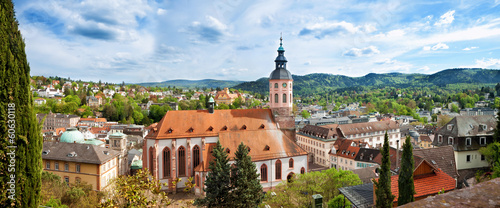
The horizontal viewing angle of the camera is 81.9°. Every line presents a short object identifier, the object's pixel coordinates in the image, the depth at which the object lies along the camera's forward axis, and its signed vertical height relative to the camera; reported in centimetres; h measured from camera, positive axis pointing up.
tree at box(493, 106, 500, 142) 2603 -280
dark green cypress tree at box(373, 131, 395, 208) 1725 -509
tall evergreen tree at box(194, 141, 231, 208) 2505 -721
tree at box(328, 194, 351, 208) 2094 -721
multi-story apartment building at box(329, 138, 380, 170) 4659 -878
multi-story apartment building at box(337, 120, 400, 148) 6788 -678
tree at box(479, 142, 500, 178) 2017 -452
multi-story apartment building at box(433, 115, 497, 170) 2941 -363
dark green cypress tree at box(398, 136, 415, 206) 1733 -468
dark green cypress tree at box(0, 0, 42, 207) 921 -60
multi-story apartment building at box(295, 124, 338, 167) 6093 -806
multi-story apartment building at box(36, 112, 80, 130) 9794 -531
